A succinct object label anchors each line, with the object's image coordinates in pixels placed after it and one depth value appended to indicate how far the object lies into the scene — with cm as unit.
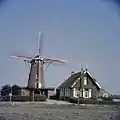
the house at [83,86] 5148
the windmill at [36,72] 5119
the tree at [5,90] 6488
